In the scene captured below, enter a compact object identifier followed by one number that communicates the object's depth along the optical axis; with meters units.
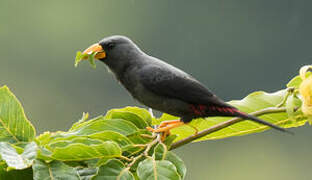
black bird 5.78
